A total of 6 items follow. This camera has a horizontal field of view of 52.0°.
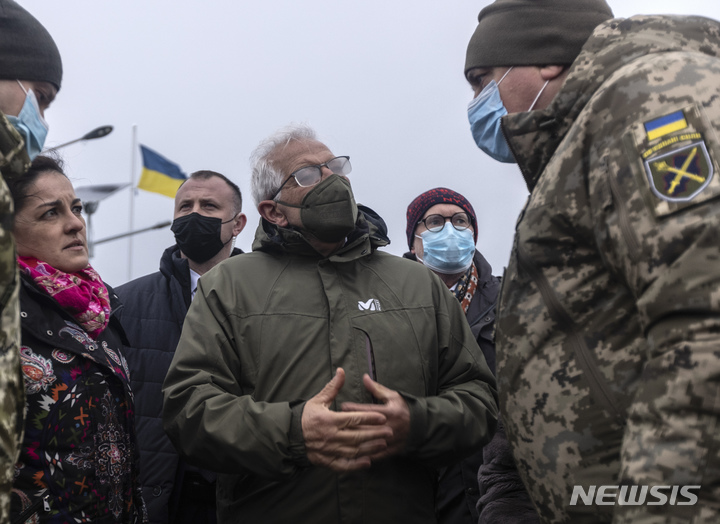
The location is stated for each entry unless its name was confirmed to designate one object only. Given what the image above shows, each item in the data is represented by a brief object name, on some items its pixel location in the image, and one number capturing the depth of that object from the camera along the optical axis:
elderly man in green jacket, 2.77
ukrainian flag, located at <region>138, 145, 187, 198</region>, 19.14
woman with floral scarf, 2.90
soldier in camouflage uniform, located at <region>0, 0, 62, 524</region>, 1.75
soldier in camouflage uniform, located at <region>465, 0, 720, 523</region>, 1.59
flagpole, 26.69
